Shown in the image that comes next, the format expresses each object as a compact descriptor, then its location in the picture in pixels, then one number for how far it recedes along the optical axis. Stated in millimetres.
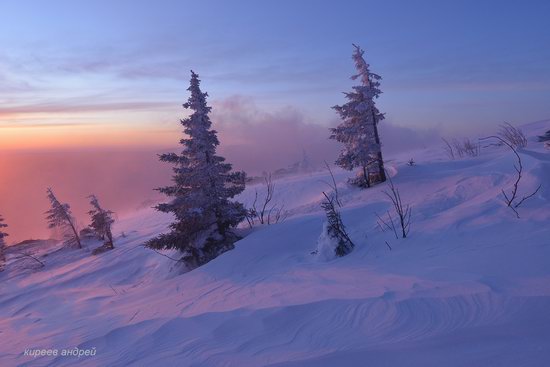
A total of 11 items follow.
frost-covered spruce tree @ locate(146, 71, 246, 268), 12336
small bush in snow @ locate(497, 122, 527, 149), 19617
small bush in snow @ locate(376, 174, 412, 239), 8308
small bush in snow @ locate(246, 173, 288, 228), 13500
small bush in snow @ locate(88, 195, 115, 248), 21188
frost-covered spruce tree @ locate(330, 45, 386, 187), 18719
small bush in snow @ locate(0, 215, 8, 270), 22641
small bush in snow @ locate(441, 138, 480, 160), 23156
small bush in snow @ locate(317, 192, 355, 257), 8305
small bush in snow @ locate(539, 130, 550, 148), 19573
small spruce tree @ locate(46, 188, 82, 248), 24844
